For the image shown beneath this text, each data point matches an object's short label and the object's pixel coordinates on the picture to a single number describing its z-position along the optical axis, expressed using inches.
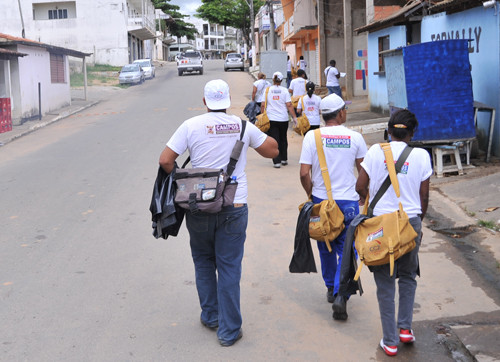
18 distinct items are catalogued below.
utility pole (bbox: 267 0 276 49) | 1317.7
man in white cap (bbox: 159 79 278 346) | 173.2
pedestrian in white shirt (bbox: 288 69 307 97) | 592.7
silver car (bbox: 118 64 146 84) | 1553.9
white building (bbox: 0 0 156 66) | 1987.0
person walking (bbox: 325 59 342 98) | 801.6
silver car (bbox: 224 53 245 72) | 1907.0
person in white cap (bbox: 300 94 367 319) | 191.3
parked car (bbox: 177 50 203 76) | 1755.7
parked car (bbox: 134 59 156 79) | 1736.0
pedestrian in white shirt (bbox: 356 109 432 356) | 162.9
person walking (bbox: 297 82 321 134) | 441.4
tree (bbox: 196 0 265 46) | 2436.8
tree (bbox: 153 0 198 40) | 3276.8
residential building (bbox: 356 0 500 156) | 420.5
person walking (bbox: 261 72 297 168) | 438.0
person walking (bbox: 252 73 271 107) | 495.0
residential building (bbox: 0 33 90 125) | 834.2
